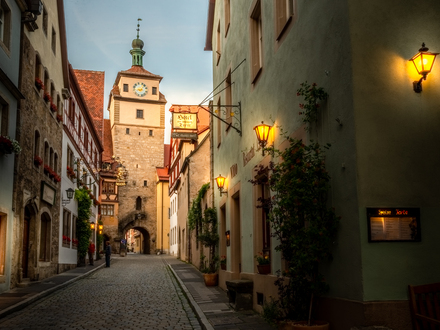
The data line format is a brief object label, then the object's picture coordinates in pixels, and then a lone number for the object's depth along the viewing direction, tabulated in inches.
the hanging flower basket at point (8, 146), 528.1
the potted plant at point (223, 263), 608.8
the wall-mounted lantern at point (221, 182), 595.8
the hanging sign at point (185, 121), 885.8
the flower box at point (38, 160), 697.0
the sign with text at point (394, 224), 218.2
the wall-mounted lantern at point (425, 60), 224.5
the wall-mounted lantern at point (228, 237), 566.0
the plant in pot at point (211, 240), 657.0
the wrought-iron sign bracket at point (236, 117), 506.9
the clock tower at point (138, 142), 2313.0
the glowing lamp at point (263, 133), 359.9
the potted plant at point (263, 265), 379.5
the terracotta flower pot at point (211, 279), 654.5
